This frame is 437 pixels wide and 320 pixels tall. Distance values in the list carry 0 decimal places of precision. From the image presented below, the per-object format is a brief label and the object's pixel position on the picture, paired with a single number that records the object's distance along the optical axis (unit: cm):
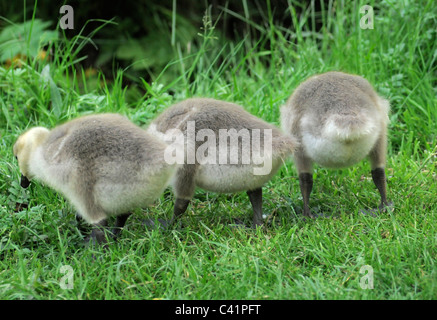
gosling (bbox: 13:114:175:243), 297
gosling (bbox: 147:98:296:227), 318
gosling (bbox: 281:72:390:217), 321
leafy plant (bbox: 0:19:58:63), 557
